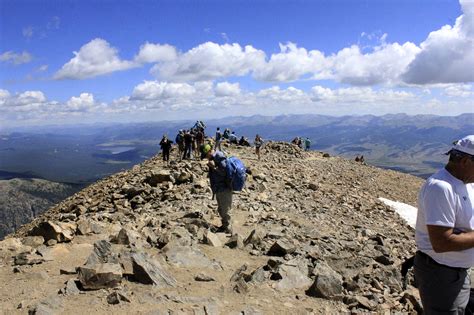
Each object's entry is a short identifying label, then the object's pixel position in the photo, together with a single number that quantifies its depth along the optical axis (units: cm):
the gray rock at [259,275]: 971
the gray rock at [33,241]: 1170
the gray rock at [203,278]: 968
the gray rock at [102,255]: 970
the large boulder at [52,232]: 1202
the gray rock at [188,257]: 1058
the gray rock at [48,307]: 756
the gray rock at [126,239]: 1179
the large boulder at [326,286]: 913
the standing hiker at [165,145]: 3247
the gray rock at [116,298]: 811
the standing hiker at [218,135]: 3619
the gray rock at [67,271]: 951
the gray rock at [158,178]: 2270
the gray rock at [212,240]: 1240
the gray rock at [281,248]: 1162
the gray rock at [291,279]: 956
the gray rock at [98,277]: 862
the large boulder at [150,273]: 910
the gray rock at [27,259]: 1007
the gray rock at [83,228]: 1318
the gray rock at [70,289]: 841
